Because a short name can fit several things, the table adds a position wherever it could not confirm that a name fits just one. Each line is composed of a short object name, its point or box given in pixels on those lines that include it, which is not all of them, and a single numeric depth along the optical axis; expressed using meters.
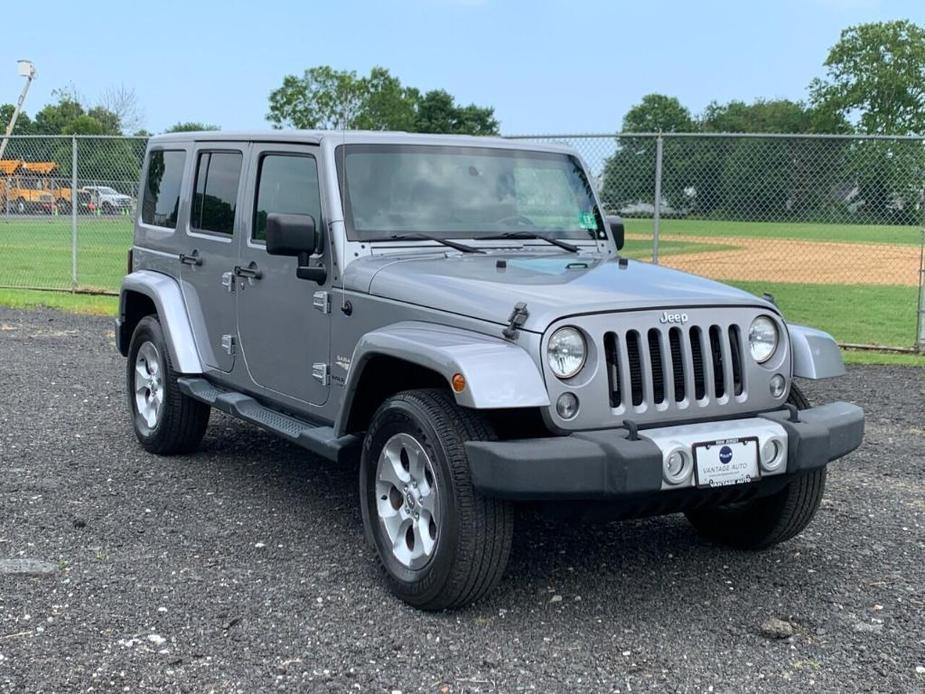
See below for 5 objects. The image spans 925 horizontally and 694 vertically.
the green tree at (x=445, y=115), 96.00
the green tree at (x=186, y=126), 77.75
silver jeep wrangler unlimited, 3.91
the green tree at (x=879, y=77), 76.88
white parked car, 15.69
